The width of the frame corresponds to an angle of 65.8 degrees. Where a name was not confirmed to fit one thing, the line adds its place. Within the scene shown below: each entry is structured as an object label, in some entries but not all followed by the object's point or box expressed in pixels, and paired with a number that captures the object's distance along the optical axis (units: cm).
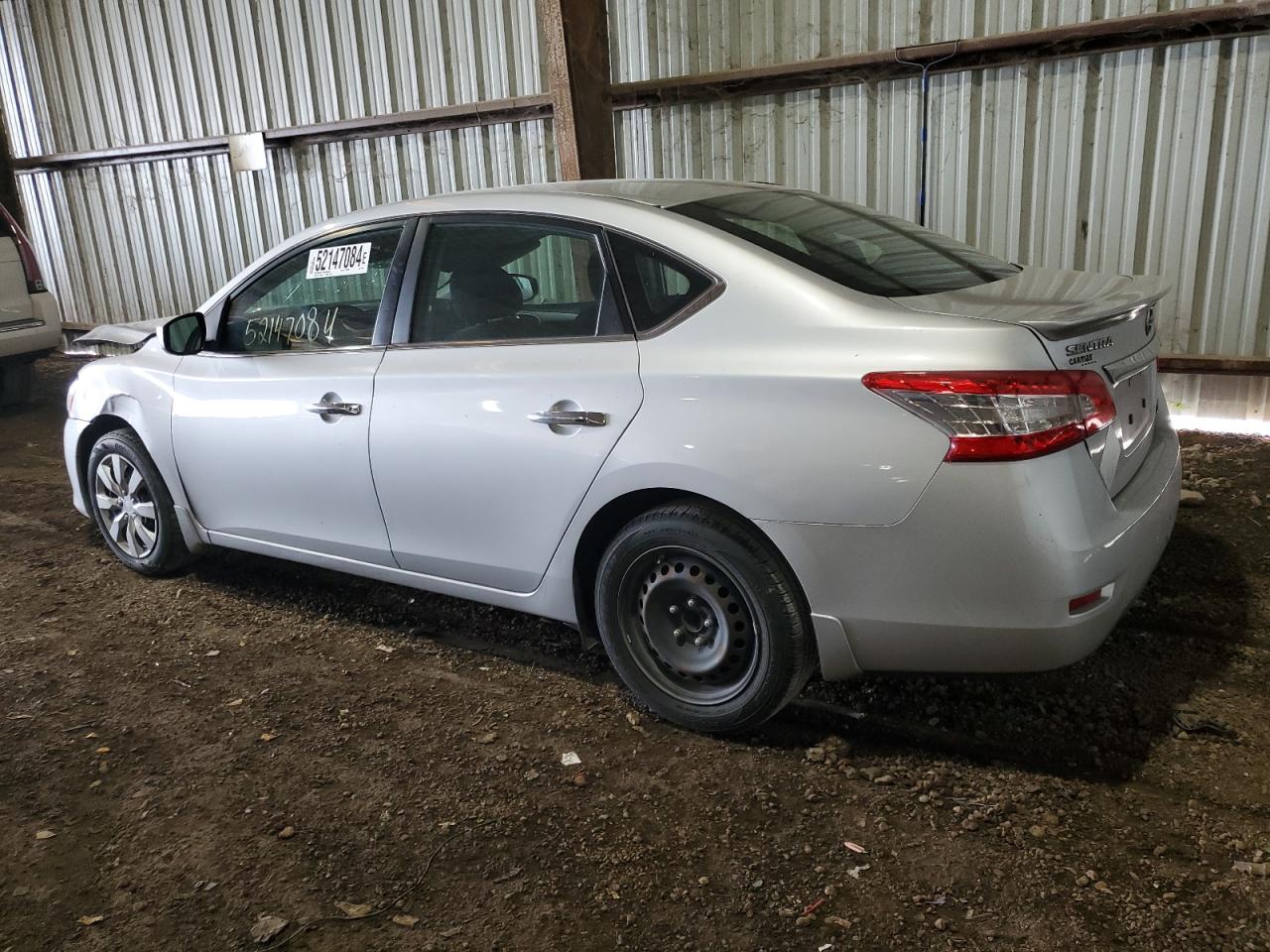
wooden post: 605
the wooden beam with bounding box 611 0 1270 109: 552
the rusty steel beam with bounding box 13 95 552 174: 788
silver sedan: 244
